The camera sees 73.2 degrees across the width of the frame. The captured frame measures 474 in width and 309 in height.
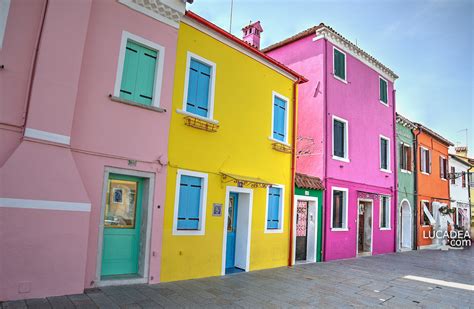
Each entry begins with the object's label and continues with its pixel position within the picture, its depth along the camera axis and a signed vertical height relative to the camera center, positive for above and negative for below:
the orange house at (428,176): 19.56 +2.65
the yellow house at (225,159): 7.91 +1.31
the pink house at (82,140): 5.43 +1.09
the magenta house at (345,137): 13.11 +3.30
